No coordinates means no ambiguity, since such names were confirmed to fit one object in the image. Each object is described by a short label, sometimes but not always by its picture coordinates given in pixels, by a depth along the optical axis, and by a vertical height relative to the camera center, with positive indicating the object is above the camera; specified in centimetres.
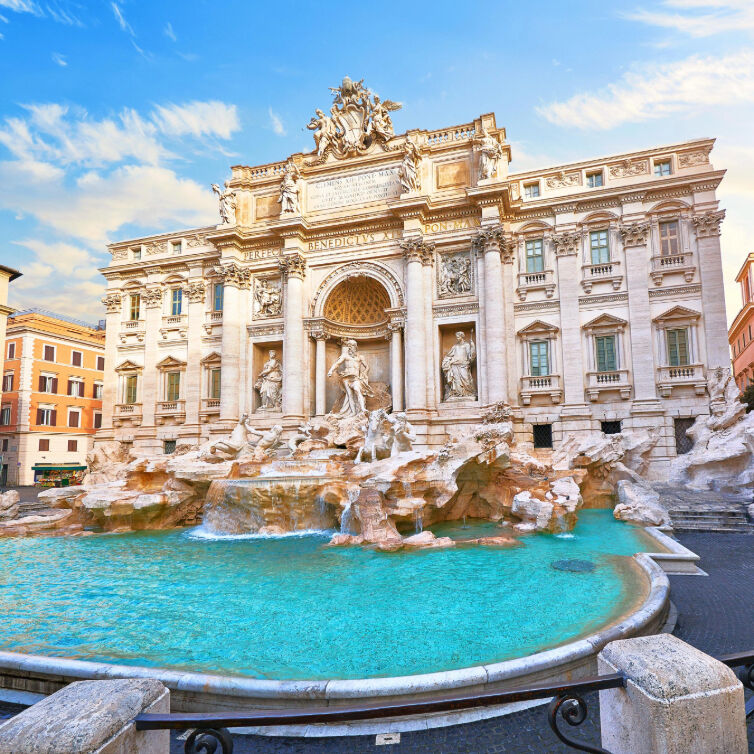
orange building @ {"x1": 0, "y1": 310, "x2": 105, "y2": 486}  3062 +204
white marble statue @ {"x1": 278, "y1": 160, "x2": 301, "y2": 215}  2295 +1124
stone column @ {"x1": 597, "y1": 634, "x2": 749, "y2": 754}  214 -128
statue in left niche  2275 +202
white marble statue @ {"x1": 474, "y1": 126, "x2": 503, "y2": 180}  2030 +1132
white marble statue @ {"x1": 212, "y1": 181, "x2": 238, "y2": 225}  2389 +1096
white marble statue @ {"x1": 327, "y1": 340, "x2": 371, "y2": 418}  2083 +201
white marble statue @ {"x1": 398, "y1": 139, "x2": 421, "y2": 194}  2120 +1129
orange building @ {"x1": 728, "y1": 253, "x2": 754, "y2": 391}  3262 +691
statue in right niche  2048 +240
